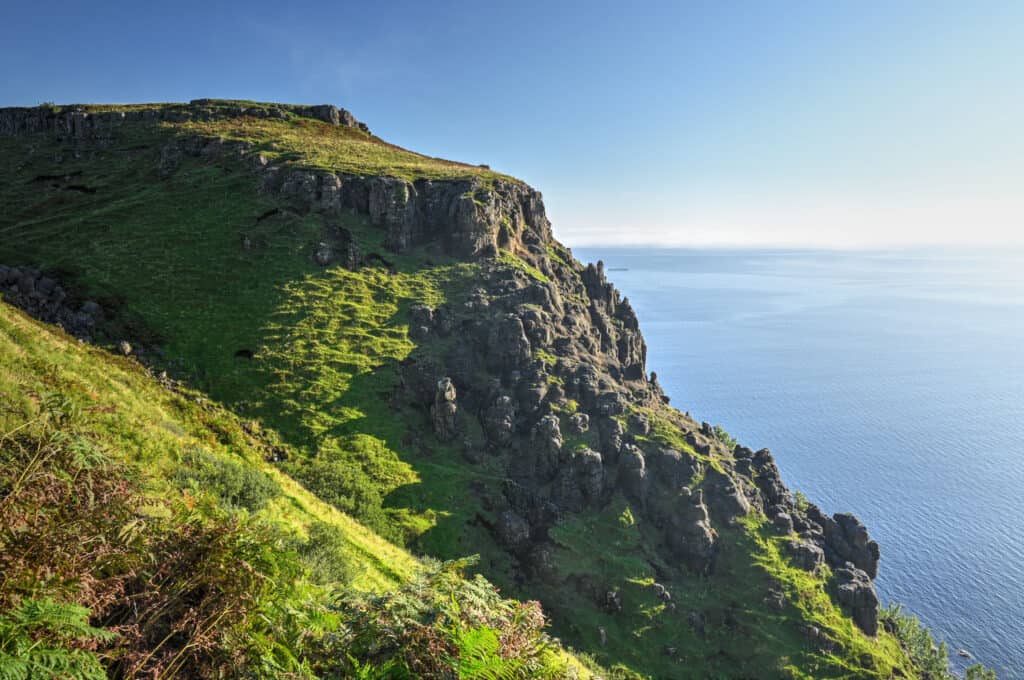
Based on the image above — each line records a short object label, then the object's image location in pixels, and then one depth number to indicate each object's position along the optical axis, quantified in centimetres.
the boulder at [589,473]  4556
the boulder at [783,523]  5169
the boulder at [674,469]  4953
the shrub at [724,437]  8515
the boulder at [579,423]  4912
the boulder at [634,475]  4784
